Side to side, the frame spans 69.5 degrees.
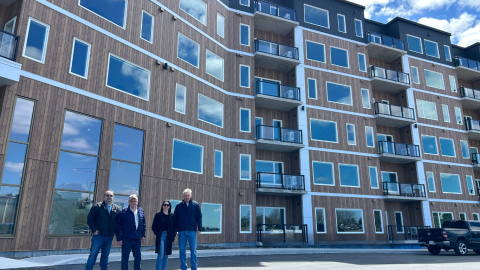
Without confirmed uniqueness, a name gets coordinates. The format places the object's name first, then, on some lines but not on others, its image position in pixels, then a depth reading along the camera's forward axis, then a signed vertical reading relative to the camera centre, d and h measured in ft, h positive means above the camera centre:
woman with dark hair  27.43 -1.01
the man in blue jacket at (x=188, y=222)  26.55 -0.22
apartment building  40.88 +17.39
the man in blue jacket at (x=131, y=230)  24.67 -0.78
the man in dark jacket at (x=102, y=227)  24.73 -0.56
